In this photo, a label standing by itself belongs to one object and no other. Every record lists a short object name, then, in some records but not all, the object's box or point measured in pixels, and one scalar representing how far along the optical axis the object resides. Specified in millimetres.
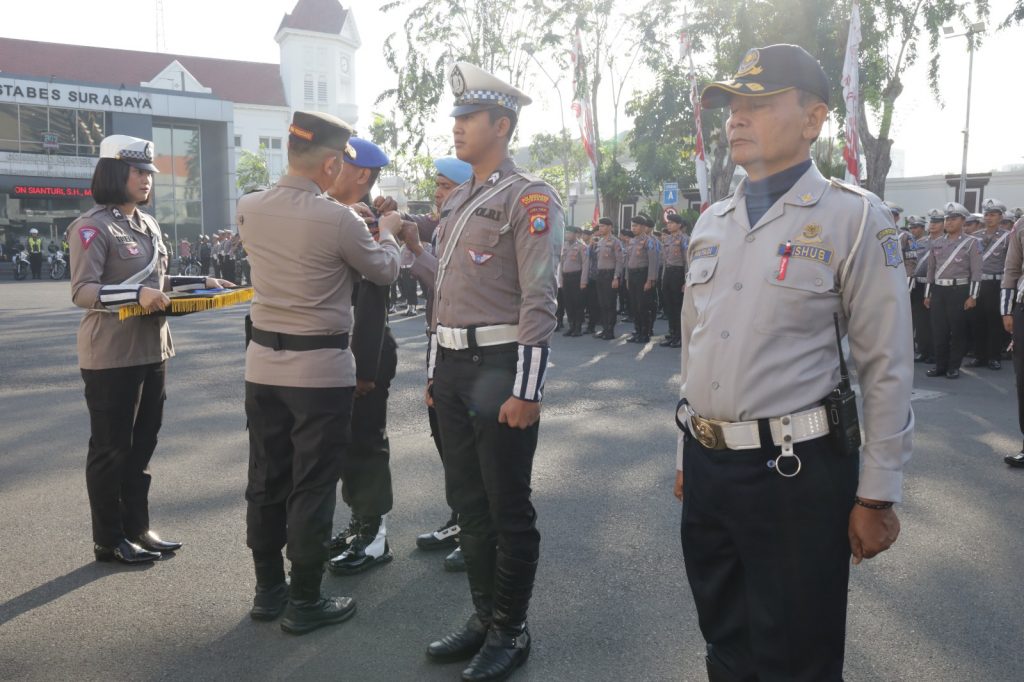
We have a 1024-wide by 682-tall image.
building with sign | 42125
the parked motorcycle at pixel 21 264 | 34562
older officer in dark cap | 2174
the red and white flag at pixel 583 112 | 21375
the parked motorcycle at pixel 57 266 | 35531
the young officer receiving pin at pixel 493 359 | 3133
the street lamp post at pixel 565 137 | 31484
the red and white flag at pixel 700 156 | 16312
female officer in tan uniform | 4137
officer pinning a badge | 3447
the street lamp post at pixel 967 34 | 24128
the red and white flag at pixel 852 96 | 12848
